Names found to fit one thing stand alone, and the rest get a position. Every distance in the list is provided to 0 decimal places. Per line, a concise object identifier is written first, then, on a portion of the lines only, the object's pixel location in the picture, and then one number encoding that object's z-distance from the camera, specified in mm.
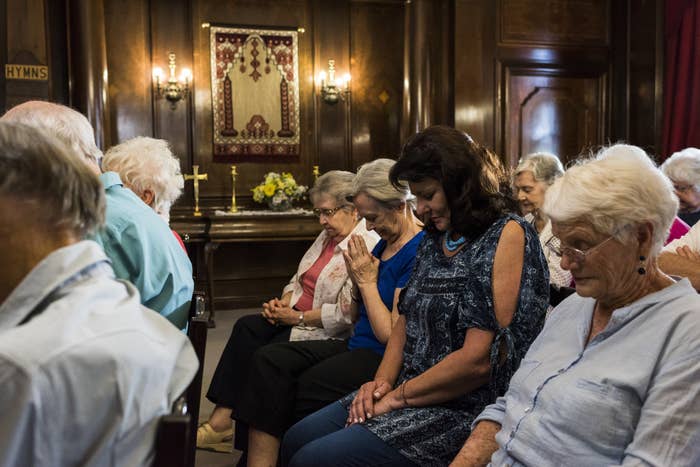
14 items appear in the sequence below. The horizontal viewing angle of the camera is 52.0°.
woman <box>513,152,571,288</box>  3697
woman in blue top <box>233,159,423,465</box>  2377
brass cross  6078
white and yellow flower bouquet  6051
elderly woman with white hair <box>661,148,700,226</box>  3318
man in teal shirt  1951
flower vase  6074
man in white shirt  848
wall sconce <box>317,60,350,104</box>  6461
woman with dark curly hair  1815
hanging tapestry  6352
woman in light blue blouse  1255
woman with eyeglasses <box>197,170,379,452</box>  2961
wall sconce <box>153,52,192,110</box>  6164
